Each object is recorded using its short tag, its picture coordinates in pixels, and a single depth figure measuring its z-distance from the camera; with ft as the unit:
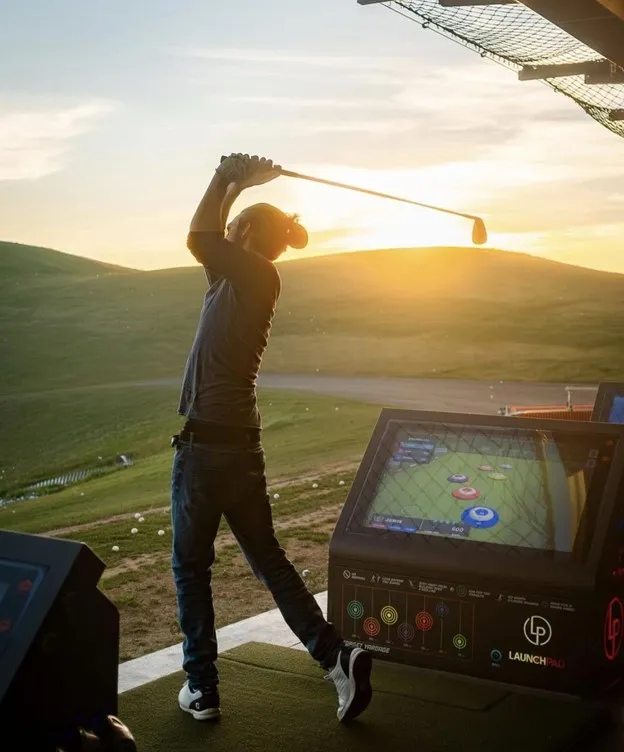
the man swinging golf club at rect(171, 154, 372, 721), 11.88
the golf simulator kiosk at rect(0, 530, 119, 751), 6.41
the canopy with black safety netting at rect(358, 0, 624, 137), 13.55
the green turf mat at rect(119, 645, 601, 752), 11.85
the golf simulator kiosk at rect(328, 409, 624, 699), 12.13
